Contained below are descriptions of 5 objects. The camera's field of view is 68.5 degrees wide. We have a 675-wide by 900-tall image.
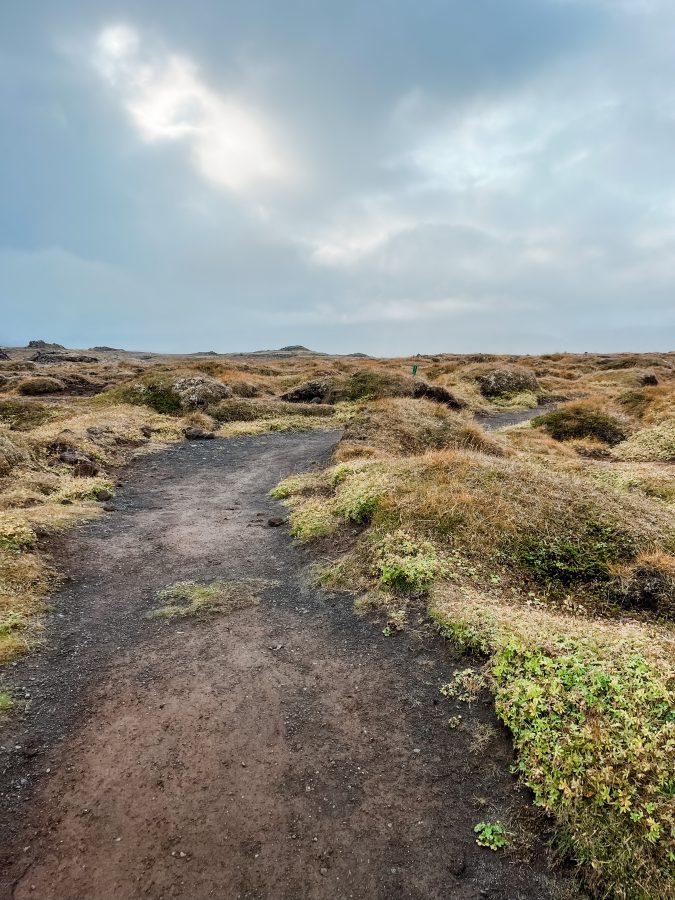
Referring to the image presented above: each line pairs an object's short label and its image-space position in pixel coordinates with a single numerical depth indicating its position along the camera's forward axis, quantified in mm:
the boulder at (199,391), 29781
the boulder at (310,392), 34750
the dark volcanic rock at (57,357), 68062
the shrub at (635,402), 24969
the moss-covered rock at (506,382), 39000
